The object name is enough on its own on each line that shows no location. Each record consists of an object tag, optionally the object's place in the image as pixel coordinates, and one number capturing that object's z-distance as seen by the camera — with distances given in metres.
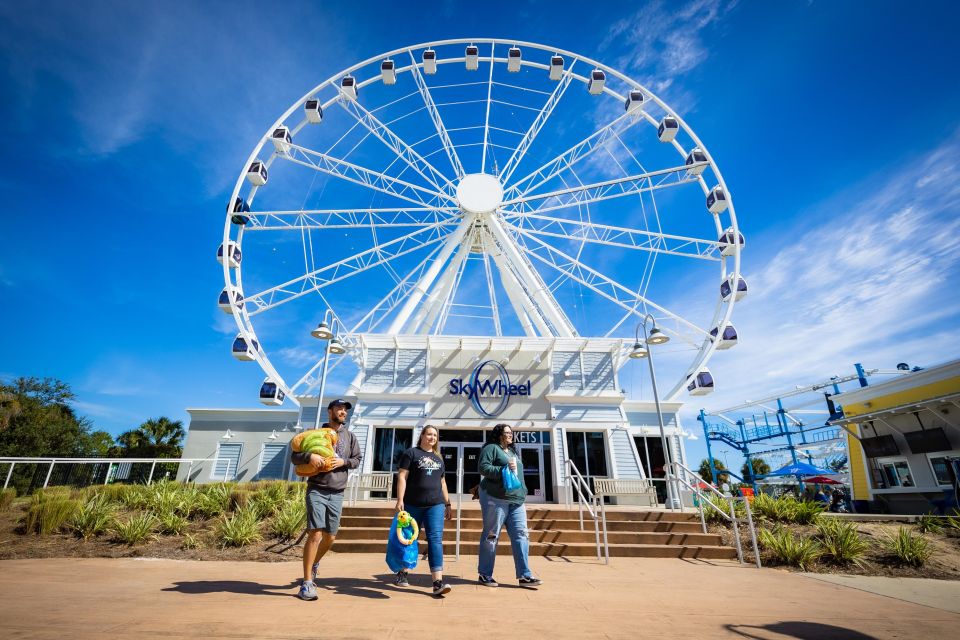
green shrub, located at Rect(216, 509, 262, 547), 6.90
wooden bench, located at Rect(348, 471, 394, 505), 11.70
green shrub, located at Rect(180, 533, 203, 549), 6.71
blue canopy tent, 27.27
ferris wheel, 16.83
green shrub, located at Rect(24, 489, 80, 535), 7.08
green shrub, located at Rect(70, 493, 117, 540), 7.02
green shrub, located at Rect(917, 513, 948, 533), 8.31
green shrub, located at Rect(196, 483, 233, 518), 8.19
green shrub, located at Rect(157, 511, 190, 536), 7.25
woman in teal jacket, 4.65
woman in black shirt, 4.45
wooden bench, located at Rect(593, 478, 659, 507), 11.84
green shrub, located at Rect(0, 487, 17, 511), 8.65
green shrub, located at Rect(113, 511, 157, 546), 6.73
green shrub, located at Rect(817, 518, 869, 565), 6.51
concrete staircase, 7.52
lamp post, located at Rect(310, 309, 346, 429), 14.32
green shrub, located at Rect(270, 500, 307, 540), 7.33
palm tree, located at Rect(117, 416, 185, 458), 34.53
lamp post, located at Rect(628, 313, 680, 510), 14.38
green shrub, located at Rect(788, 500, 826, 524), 8.38
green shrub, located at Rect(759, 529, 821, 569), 6.51
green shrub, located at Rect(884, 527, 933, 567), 6.45
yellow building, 15.00
